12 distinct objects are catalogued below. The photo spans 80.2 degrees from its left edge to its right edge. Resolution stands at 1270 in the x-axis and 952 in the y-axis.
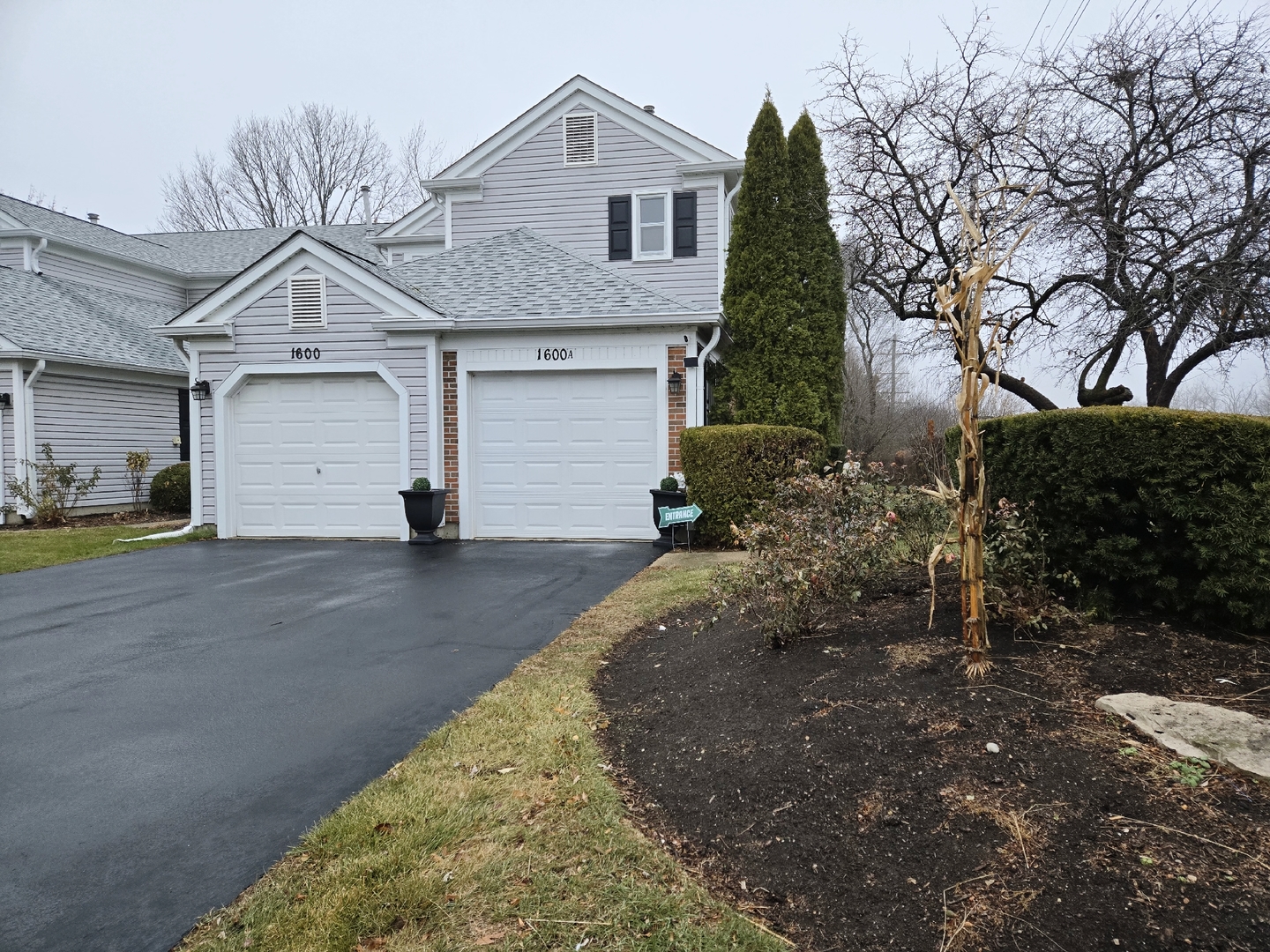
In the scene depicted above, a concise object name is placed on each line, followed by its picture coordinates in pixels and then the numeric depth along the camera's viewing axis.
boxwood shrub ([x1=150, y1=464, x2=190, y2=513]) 14.88
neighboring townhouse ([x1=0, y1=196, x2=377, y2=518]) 13.91
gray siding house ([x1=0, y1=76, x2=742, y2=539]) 10.77
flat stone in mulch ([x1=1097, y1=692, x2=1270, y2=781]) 2.43
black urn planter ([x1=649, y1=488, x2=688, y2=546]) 10.10
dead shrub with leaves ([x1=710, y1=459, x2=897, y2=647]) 4.06
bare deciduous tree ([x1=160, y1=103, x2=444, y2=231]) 31.22
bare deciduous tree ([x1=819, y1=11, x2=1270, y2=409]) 10.95
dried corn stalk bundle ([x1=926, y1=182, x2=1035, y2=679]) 3.18
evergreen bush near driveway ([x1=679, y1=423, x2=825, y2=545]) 9.48
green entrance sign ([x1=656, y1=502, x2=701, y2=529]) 9.02
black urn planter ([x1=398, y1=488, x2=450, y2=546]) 10.52
